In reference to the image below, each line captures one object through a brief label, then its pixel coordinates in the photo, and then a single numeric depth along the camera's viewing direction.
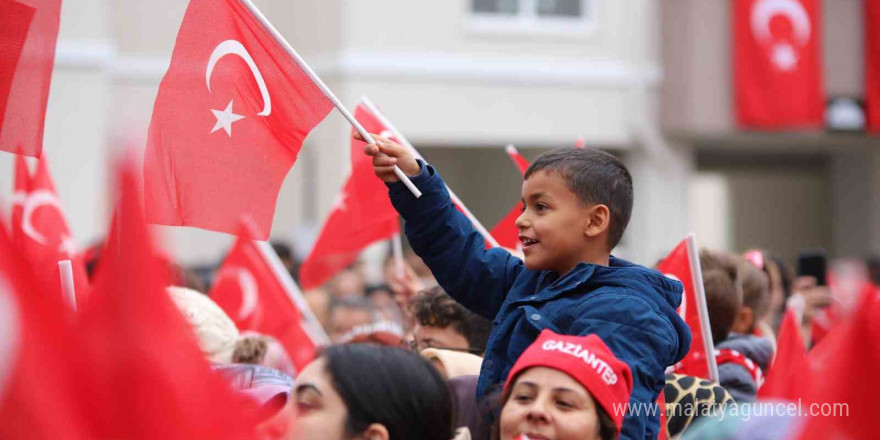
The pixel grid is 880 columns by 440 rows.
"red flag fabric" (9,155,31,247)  6.29
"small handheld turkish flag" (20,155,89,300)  6.16
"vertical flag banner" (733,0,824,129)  18.19
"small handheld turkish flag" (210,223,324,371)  6.79
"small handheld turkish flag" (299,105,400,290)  6.05
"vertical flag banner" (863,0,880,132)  18.70
